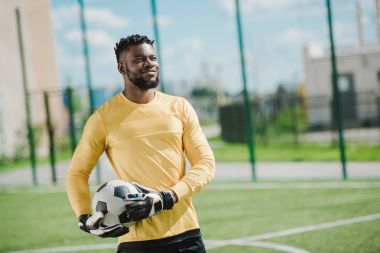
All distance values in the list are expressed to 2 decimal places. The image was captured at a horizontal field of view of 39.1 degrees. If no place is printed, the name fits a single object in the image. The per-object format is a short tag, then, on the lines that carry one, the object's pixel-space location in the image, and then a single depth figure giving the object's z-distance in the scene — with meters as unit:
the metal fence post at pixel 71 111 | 12.50
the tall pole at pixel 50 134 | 12.51
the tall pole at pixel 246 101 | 10.50
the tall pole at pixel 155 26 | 10.91
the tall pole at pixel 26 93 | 12.73
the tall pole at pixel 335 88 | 9.65
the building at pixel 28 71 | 24.58
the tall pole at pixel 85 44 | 11.73
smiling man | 2.69
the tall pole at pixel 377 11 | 9.96
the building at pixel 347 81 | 22.66
